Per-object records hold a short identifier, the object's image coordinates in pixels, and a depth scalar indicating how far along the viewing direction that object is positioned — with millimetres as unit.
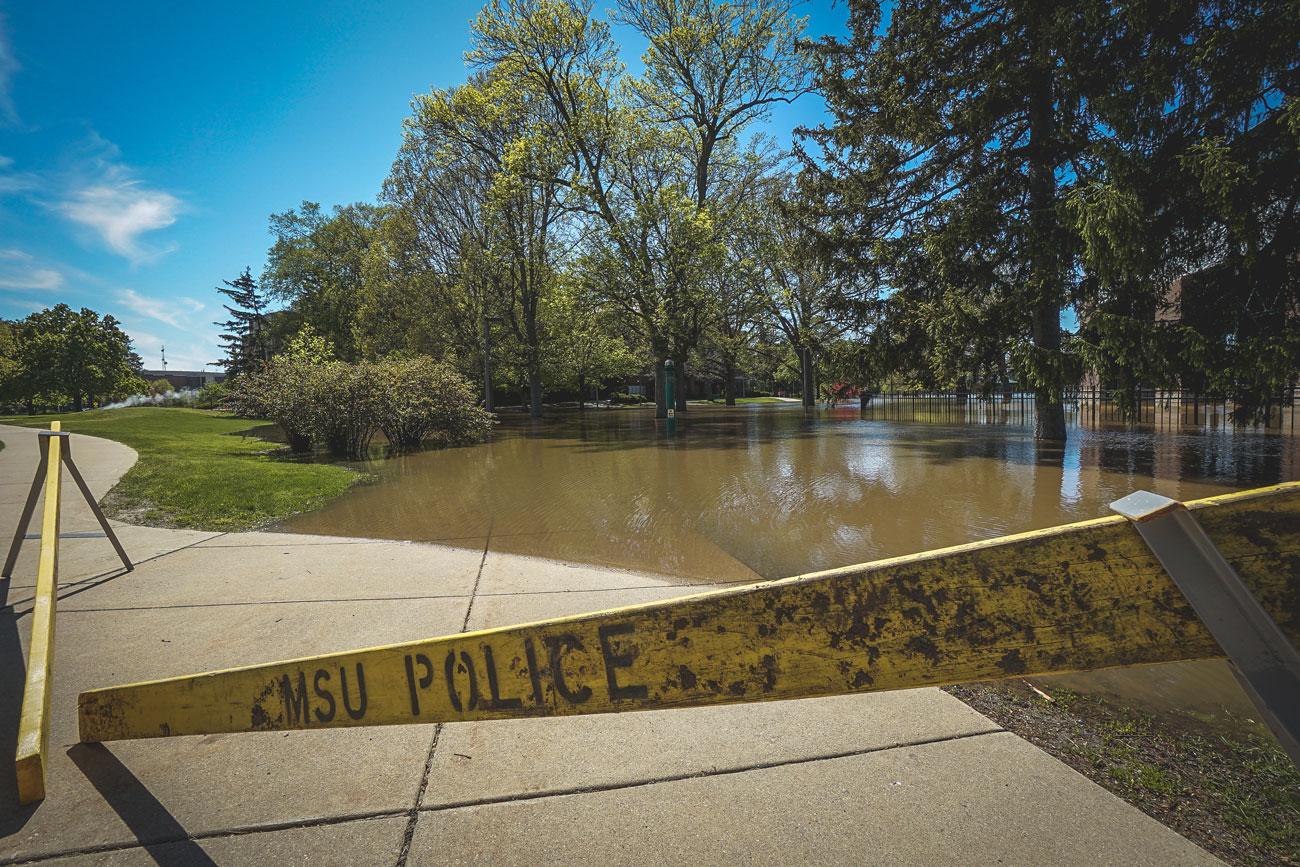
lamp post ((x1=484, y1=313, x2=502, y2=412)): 29000
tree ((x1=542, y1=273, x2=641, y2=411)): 27234
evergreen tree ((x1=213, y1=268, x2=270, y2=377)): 59844
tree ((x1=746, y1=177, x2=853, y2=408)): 16562
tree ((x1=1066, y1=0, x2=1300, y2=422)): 9062
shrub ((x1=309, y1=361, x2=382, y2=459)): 14867
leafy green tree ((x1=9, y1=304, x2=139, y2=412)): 38406
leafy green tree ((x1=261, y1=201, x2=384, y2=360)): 44625
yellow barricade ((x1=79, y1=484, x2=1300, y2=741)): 1126
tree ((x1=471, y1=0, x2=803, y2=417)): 24469
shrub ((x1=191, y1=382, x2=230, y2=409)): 46188
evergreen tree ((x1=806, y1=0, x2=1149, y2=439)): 11961
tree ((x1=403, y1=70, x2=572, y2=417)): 25641
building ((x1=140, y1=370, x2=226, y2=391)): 108019
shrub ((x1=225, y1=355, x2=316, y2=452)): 15008
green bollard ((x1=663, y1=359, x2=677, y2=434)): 20312
